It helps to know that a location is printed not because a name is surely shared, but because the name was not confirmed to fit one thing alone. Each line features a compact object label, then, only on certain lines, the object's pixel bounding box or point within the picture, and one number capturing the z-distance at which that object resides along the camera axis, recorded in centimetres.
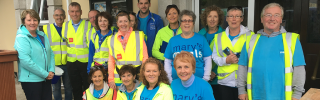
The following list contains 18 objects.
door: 356
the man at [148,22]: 389
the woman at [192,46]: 283
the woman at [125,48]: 314
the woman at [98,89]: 348
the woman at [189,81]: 231
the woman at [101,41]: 354
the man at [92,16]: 409
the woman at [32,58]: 292
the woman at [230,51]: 278
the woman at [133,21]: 359
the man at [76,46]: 405
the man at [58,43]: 422
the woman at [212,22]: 323
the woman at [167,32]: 338
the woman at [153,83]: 251
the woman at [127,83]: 309
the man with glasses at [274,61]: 219
